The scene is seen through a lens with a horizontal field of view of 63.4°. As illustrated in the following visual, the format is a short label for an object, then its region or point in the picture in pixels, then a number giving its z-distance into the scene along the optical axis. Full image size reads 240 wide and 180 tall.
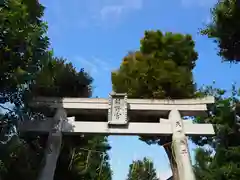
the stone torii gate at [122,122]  5.99
